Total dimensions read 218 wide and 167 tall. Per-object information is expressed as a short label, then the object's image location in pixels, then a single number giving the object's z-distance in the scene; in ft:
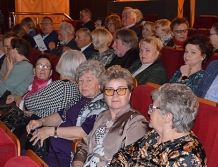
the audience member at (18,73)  16.16
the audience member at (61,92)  11.87
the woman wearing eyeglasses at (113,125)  8.79
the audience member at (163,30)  21.22
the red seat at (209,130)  7.77
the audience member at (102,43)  17.81
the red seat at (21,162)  5.70
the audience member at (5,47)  18.10
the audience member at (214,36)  15.08
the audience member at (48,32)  26.27
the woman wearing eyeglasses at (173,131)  6.95
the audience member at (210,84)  11.53
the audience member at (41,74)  14.01
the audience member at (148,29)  22.57
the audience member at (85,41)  19.88
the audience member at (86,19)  31.78
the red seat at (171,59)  16.01
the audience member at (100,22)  31.04
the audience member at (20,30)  24.02
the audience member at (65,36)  22.43
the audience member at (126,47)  16.43
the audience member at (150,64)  13.83
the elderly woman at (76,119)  10.37
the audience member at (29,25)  26.48
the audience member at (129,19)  26.58
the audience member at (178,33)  20.22
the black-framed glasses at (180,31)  20.25
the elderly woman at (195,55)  12.72
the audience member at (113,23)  25.25
